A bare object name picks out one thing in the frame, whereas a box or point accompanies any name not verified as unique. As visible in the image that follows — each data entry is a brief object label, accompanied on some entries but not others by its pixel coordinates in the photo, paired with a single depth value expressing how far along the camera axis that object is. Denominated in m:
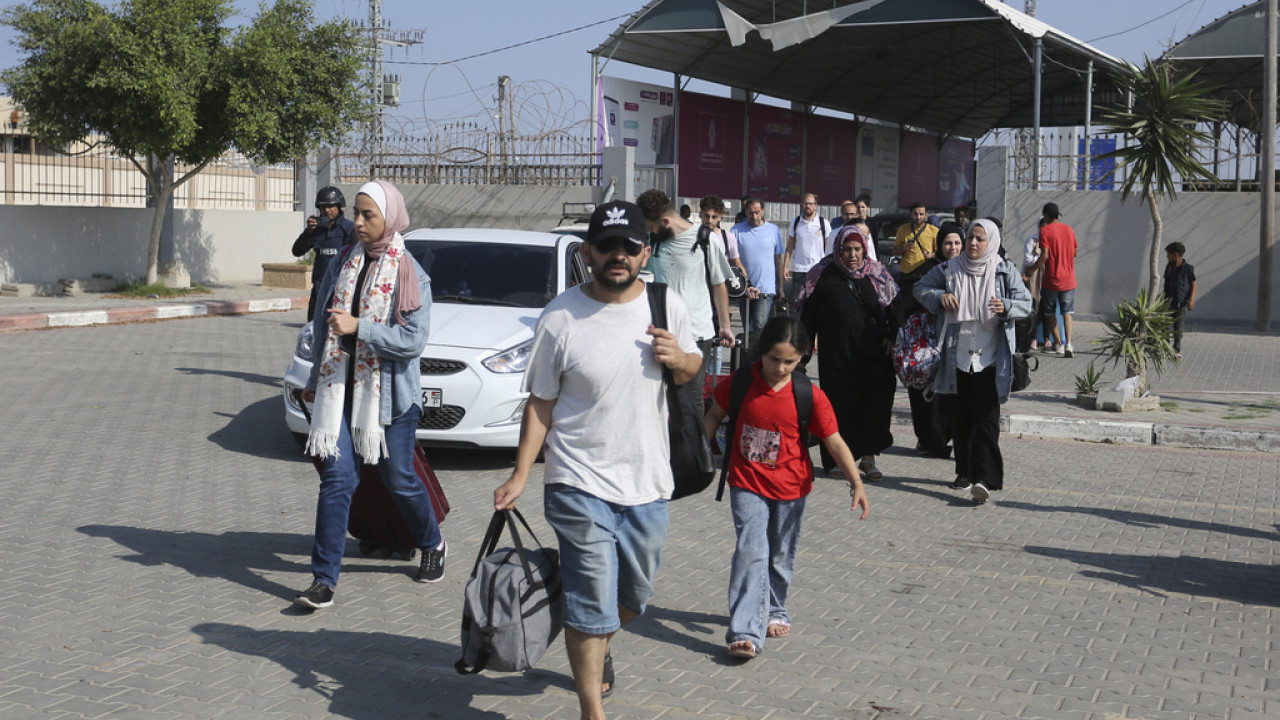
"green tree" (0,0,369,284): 20.55
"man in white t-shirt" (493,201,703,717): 4.09
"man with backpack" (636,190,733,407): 9.05
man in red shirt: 16.64
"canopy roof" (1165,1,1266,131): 26.88
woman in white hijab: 8.17
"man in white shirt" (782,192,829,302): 14.87
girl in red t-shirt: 5.18
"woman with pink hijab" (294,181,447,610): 5.65
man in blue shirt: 13.00
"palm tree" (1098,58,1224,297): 13.12
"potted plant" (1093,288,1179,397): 12.07
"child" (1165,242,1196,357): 15.65
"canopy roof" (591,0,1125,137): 22.81
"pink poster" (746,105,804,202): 31.00
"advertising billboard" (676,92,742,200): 28.48
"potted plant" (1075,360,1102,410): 12.25
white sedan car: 8.72
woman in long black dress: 8.46
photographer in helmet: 10.24
